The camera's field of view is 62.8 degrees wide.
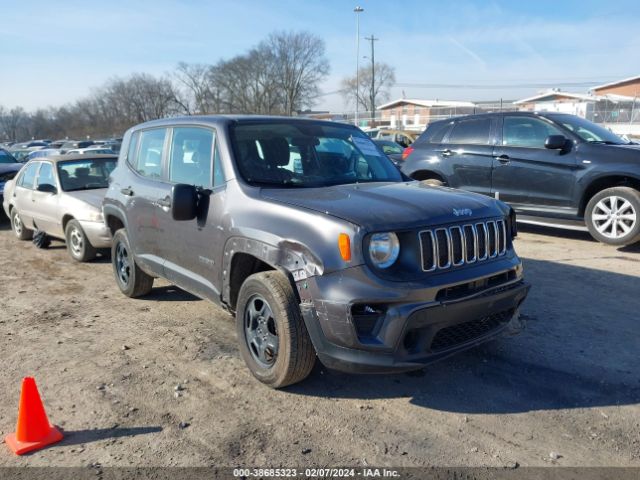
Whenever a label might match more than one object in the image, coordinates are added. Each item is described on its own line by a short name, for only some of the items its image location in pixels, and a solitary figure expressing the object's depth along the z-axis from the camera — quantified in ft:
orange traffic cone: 9.72
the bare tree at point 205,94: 217.15
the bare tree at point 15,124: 284.41
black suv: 24.00
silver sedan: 24.22
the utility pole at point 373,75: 208.03
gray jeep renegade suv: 10.05
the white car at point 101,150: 78.75
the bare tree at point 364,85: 263.08
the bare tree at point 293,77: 232.12
